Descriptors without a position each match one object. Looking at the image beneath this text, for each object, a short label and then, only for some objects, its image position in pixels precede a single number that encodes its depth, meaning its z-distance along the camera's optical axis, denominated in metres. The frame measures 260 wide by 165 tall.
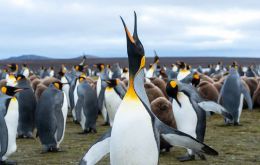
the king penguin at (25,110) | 8.41
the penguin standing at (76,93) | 9.23
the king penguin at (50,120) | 6.89
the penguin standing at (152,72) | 19.01
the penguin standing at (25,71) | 23.27
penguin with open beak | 3.60
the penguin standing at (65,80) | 11.66
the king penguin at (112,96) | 8.84
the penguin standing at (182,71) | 14.39
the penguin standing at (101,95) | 10.06
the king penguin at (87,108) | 8.75
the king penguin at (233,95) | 9.26
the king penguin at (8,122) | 5.65
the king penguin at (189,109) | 5.61
